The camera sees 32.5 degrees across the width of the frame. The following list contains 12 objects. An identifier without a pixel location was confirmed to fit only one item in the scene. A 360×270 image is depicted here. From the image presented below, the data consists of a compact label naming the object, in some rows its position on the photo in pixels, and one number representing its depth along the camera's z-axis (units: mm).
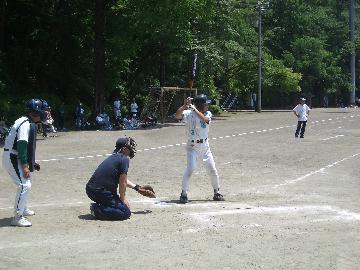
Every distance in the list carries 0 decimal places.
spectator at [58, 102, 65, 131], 33141
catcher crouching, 9219
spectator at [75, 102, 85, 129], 33500
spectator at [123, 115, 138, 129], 33625
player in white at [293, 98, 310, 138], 26250
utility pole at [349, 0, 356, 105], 67750
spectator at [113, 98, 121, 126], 34041
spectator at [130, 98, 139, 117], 37078
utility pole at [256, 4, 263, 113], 51188
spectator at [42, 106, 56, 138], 27372
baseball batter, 11000
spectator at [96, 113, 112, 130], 33125
